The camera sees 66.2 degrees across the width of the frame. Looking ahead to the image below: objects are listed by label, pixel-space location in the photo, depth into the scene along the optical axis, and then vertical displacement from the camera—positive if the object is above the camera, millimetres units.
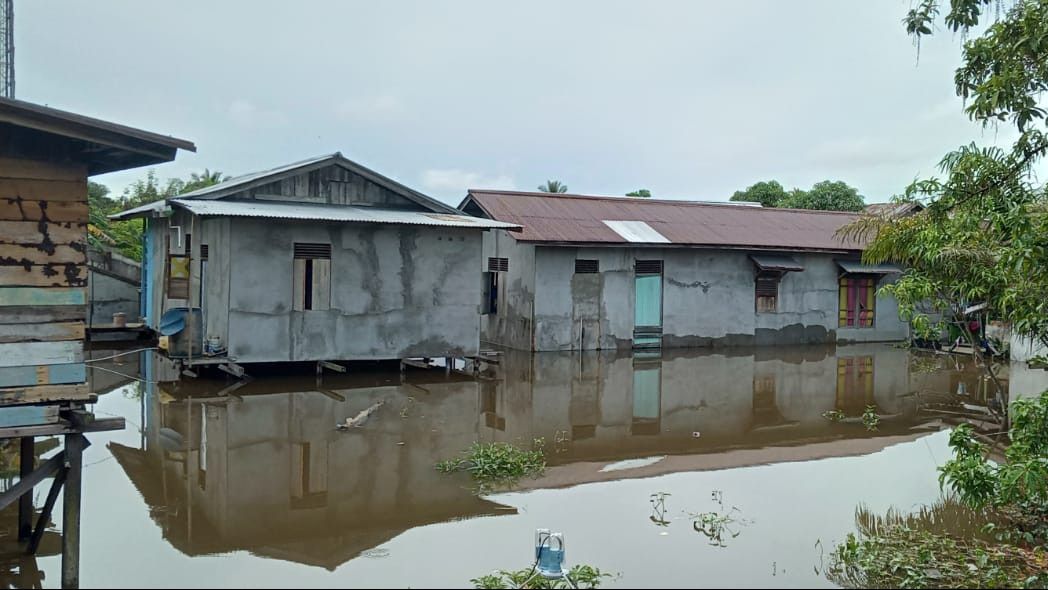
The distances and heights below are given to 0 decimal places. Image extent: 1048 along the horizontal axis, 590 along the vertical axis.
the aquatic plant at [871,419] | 11521 -1656
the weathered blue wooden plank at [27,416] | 5305 -844
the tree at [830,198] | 37594 +5134
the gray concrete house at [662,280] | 19438 +628
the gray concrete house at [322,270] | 13672 +462
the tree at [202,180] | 31953 +4640
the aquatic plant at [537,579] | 5398 -1924
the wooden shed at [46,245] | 5332 +306
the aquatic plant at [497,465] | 8445 -1802
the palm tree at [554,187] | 46594 +6610
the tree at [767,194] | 40125 +5618
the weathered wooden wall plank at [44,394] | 5312 -705
